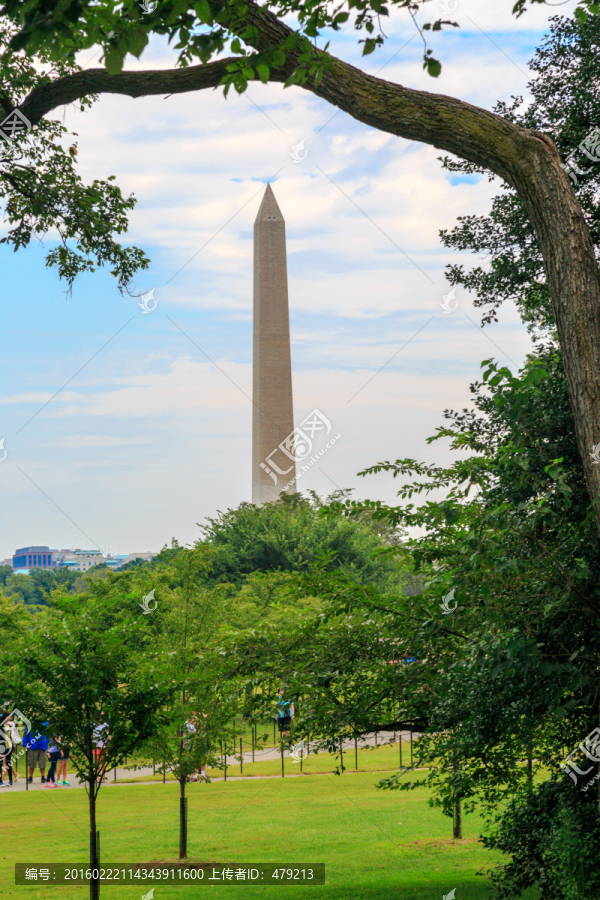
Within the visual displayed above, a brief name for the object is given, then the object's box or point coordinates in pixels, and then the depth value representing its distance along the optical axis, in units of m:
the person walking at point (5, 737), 10.92
